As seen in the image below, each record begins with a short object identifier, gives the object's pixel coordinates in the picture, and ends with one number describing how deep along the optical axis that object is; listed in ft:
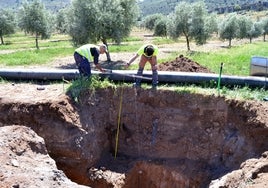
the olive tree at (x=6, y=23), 114.90
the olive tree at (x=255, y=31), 131.54
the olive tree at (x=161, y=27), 137.34
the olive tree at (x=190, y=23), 76.71
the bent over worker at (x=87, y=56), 27.19
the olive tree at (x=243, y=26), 123.32
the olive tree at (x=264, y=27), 137.16
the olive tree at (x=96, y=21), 53.11
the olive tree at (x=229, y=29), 111.07
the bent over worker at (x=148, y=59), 27.55
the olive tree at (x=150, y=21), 177.54
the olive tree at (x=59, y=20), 166.98
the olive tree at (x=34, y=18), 82.38
